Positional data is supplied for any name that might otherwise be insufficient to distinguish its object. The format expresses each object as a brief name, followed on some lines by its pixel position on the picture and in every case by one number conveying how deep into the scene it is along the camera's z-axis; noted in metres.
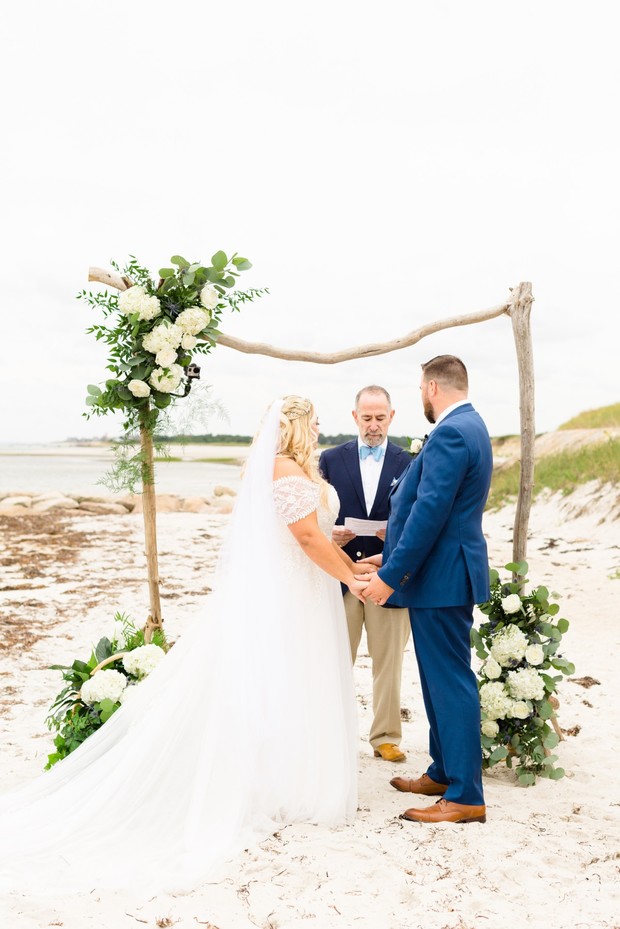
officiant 5.14
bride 3.61
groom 3.96
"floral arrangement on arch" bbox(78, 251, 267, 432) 4.71
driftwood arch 5.38
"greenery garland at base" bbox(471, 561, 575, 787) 4.75
